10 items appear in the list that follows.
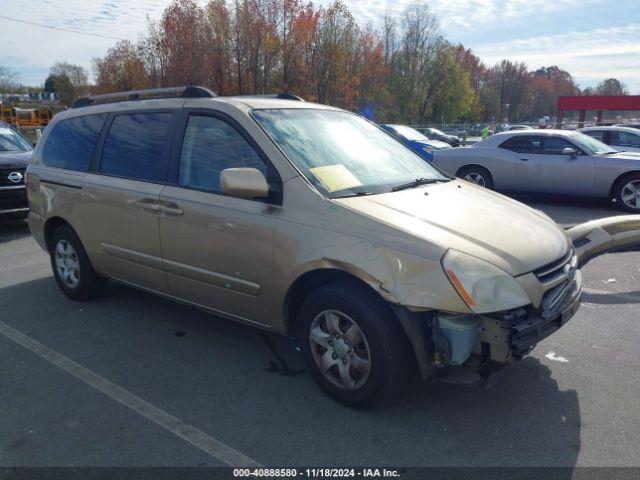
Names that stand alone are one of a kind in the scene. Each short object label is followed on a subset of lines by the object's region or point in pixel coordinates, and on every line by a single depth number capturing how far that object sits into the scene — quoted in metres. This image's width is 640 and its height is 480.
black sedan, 8.55
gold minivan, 2.83
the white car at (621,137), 12.76
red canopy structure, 52.95
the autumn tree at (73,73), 96.69
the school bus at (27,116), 46.69
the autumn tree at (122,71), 49.22
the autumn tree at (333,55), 51.53
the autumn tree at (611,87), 112.06
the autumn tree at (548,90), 104.56
